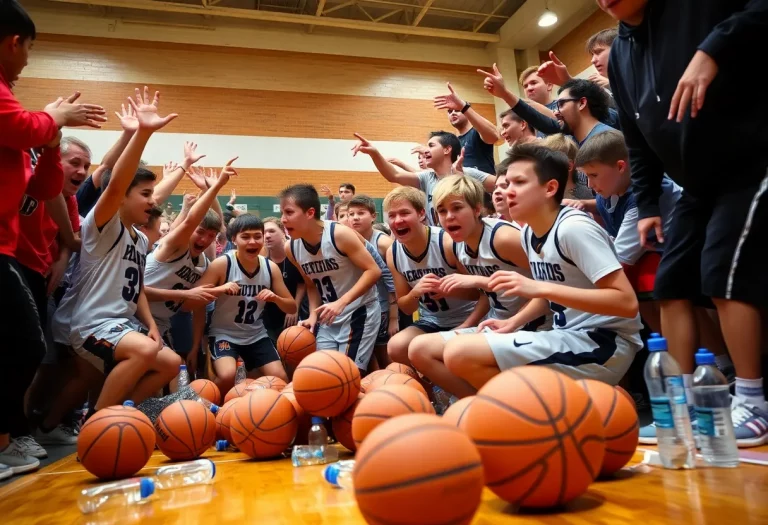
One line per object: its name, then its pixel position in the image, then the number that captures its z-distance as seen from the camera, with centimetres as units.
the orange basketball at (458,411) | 210
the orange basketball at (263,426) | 319
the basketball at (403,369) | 434
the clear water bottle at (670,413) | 210
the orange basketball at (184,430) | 323
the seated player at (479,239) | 390
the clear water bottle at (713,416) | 209
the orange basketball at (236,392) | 428
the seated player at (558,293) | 259
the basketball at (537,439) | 159
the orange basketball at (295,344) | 511
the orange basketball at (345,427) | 322
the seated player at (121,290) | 378
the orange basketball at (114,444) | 281
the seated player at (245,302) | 569
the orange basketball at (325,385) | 316
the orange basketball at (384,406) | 252
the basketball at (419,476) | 136
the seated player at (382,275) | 586
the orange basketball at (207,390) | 455
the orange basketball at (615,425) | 202
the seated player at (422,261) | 467
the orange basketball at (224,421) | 349
